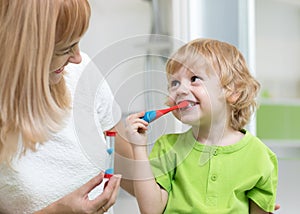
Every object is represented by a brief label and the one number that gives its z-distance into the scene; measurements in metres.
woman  0.93
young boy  1.10
